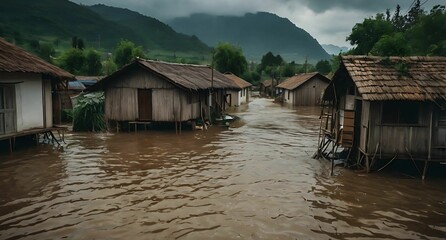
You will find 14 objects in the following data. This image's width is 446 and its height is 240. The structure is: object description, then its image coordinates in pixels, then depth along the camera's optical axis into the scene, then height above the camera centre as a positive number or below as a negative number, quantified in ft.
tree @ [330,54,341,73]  168.51 +17.74
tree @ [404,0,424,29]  213.66 +55.11
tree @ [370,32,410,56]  102.76 +17.32
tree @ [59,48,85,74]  172.65 +18.43
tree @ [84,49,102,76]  181.27 +18.17
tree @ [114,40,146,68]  198.91 +25.54
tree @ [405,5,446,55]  116.47 +24.00
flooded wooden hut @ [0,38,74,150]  46.06 +0.57
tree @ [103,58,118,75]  175.11 +15.62
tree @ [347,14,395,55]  142.72 +28.33
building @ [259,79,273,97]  215.72 +5.75
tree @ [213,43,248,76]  226.99 +25.61
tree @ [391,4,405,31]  219.02 +54.89
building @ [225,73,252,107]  137.20 +0.76
